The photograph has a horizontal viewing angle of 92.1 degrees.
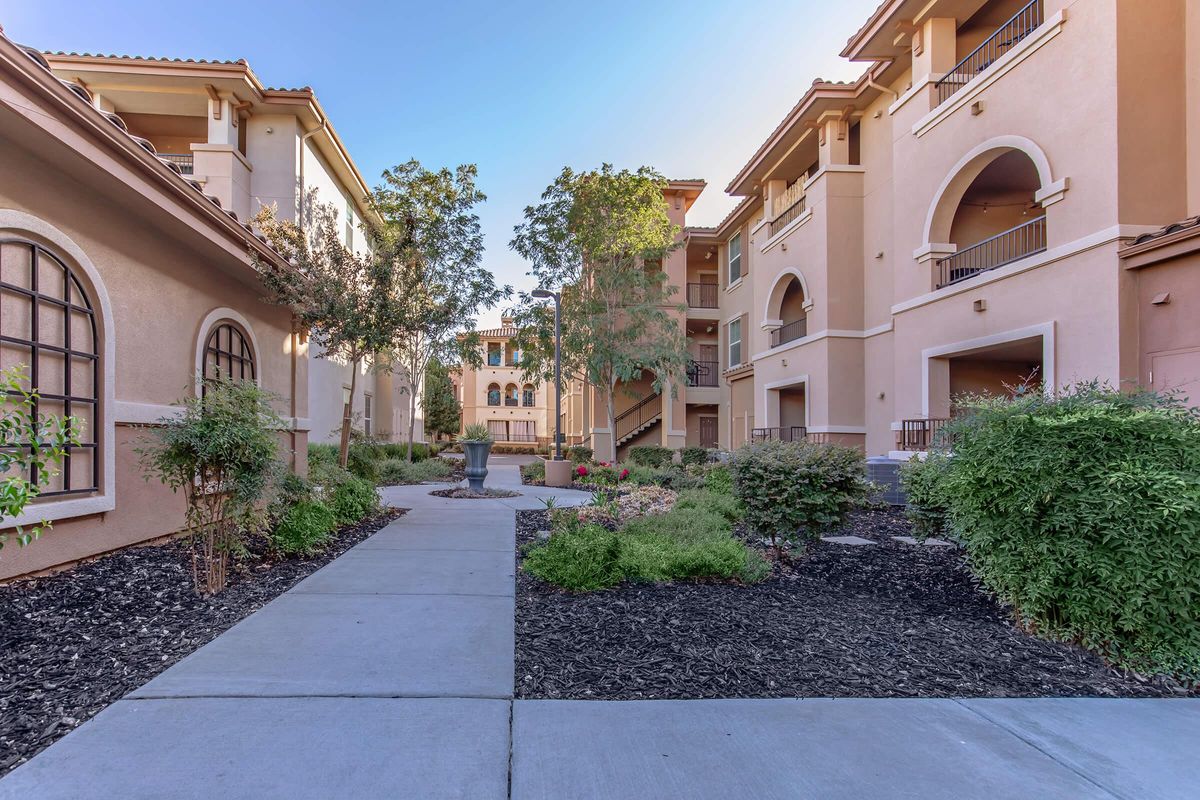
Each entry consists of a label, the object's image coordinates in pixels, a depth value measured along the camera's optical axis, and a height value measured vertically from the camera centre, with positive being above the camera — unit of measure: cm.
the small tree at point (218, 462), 482 -43
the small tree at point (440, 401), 1991 +44
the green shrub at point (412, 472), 1633 -181
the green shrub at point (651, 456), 2072 -163
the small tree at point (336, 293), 826 +171
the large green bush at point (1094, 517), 359 -72
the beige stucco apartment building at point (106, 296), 468 +126
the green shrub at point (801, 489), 577 -80
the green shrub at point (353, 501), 784 -125
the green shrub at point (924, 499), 569 -95
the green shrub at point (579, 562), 514 -139
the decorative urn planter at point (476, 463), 1332 -120
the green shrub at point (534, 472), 1764 -189
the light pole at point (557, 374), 1655 +106
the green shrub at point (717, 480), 1046 -133
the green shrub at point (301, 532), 613 -129
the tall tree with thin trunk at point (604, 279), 1881 +449
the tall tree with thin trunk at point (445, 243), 1712 +507
